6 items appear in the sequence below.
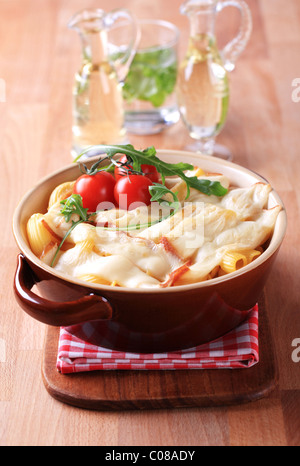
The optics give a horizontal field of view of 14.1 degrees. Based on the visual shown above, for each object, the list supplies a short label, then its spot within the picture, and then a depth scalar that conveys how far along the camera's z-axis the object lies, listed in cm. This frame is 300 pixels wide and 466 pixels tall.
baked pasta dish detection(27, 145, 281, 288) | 85
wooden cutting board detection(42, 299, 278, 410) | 85
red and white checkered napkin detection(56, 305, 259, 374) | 86
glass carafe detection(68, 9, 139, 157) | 107
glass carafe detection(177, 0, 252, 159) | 107
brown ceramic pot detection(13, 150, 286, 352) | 82
